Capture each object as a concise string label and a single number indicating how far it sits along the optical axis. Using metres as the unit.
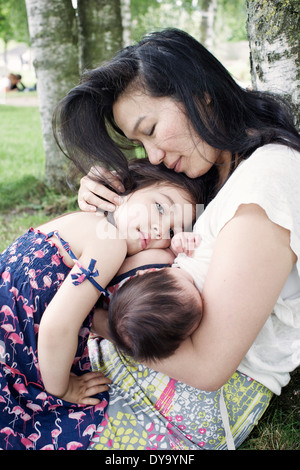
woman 1.63
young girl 1.80
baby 1.71
